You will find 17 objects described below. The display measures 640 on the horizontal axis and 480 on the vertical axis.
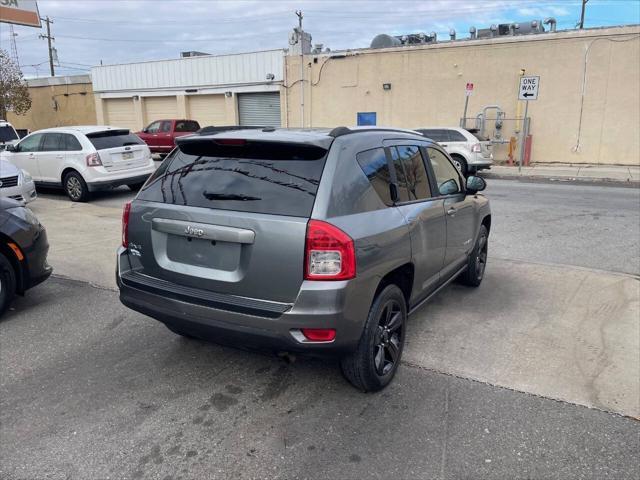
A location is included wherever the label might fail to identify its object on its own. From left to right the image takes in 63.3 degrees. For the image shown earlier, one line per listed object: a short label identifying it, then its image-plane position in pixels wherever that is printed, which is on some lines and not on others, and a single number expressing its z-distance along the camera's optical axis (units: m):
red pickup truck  22.00
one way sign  16.53
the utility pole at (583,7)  43.08
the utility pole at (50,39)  51.00
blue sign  23.81
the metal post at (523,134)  18.41
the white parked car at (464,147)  16.53
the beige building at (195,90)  26.72
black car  4.80
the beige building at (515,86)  18.81
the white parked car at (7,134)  15.09
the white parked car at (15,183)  9.06
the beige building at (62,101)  34.00
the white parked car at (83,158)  11.61
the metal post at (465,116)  21.17
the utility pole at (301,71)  25.08
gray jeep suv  2.97
